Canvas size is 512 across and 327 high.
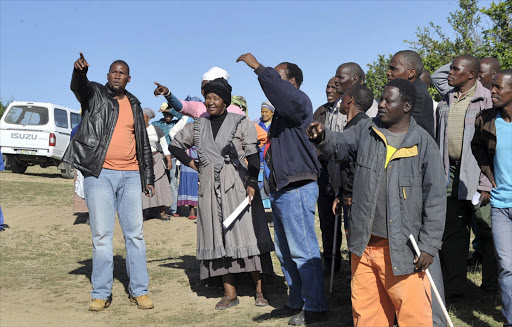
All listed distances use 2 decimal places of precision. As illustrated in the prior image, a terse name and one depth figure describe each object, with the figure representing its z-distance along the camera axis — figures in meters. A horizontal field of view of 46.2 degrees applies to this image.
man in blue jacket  5.33
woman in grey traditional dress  6.10
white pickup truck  19.30
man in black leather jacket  5.83
